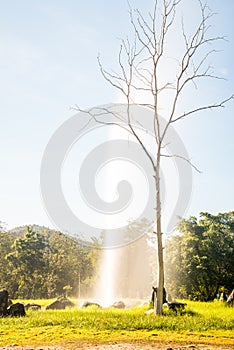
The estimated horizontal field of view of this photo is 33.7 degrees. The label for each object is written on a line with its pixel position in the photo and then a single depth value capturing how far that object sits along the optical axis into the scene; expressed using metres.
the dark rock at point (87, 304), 17.72
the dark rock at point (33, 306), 19.75
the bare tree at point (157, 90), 13.31
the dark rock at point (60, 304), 19.38
